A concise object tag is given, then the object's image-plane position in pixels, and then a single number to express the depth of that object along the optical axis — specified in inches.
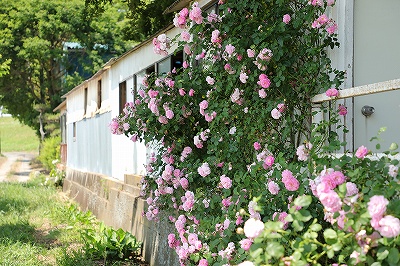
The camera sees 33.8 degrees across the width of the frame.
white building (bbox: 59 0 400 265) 215.2
